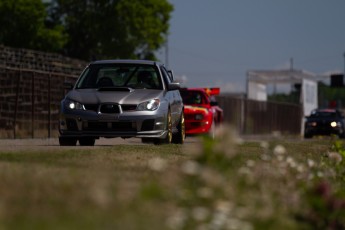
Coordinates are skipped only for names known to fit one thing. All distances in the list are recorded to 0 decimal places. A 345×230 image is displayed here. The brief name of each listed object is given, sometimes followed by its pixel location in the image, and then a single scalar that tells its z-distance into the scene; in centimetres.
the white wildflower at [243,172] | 1444
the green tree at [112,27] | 15500
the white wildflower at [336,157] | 2208
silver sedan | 3491
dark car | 9019
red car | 5528
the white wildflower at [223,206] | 1138
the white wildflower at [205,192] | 1145
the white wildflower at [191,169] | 1120
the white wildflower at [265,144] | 1527
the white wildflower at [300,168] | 1681
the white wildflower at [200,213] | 1089
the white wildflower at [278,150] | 1559
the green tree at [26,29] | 14962
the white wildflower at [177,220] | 1138
